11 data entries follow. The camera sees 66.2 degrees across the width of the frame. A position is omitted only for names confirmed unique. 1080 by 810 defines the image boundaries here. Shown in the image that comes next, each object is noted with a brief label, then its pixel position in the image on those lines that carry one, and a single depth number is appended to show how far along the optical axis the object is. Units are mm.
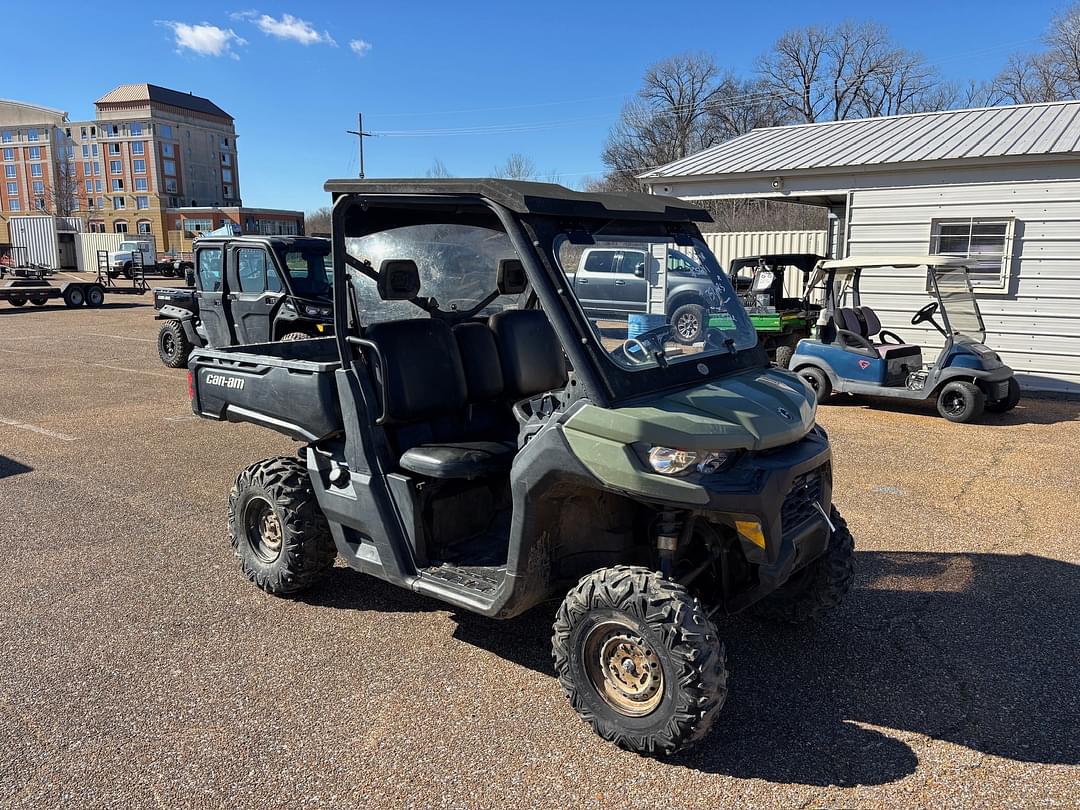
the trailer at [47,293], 23391
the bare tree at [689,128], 41812
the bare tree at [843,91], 40875
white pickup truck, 33594
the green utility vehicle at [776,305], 11141
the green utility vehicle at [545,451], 2988
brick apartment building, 90125
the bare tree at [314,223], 67025
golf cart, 8852
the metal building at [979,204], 10555
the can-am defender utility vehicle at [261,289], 10297
